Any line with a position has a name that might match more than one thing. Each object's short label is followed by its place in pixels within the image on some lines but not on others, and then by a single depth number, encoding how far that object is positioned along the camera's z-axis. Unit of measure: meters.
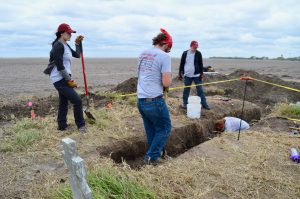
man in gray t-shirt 4.93
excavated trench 6.38
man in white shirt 8.86
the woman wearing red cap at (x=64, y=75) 6.17
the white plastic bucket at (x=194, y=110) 8.38
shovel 7.30
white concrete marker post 3.01
